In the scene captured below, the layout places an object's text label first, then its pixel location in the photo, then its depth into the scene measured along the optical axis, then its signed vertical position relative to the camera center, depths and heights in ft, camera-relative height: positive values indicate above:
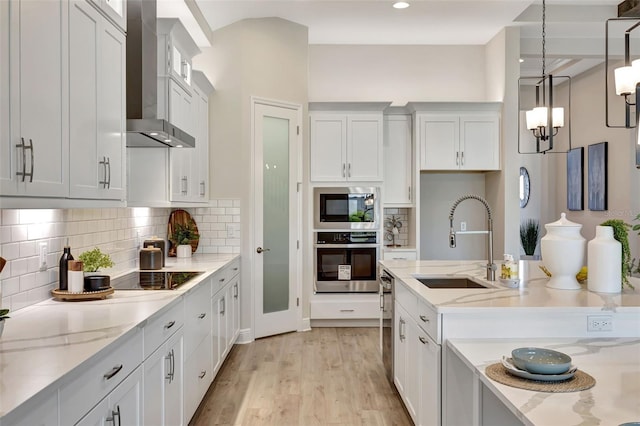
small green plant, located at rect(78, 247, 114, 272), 8.82 -0.79
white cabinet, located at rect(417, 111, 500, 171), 18.95 +2.82
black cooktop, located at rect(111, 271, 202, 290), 9.79 -1.35
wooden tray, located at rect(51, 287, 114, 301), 8.04 -1.27
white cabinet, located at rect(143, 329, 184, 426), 7.34 -2.67
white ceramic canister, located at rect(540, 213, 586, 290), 8.77 -0.65
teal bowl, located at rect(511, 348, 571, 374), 5.25 -1.59
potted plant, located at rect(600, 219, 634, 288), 8.80 -0.42
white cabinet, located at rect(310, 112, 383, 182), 18.71 +2.54
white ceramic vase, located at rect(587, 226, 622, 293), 8.43 -0.79
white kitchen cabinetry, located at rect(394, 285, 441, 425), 8.05 -2.63
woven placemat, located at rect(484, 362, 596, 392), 5.02 -1.73
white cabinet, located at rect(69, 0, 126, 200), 6.68 +1.63
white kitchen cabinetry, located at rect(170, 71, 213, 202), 12.78 +1.71
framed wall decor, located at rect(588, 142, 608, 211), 23.09 +1.80
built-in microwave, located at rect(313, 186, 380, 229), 18.60 +0.26
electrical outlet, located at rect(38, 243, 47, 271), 8.13 -0.67
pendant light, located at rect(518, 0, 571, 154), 14.47 +2.80
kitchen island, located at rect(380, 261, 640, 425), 7.42 -1.59
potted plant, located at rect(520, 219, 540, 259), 27.84 -1.29
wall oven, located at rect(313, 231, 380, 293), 18.61 -1.73
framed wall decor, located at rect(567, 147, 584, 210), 25.20 +1.82
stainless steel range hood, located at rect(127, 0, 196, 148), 9.73 +2.82
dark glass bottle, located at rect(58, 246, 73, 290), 8.33 -0.91
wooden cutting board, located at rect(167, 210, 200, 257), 16.01 -0.21
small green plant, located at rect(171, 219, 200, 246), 15.80 -0.59
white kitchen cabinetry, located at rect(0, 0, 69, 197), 5.14 +1.28
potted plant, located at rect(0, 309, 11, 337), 5.13 -1.03
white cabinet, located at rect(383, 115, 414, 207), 19.38 +2.08
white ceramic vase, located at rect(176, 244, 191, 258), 15.28 -1.07
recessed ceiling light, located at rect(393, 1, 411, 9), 15.99 +6.72
